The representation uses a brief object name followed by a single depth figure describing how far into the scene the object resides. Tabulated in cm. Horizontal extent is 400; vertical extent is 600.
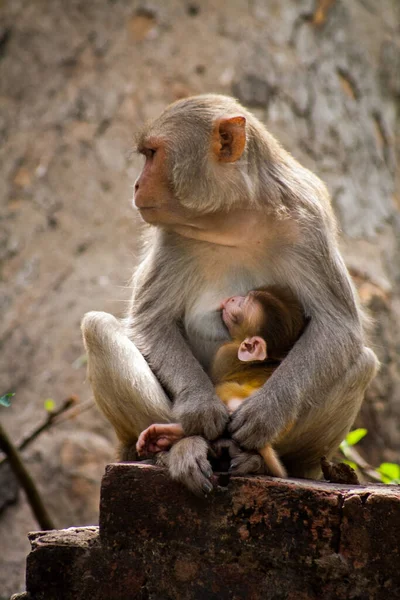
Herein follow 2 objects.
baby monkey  819
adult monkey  798
